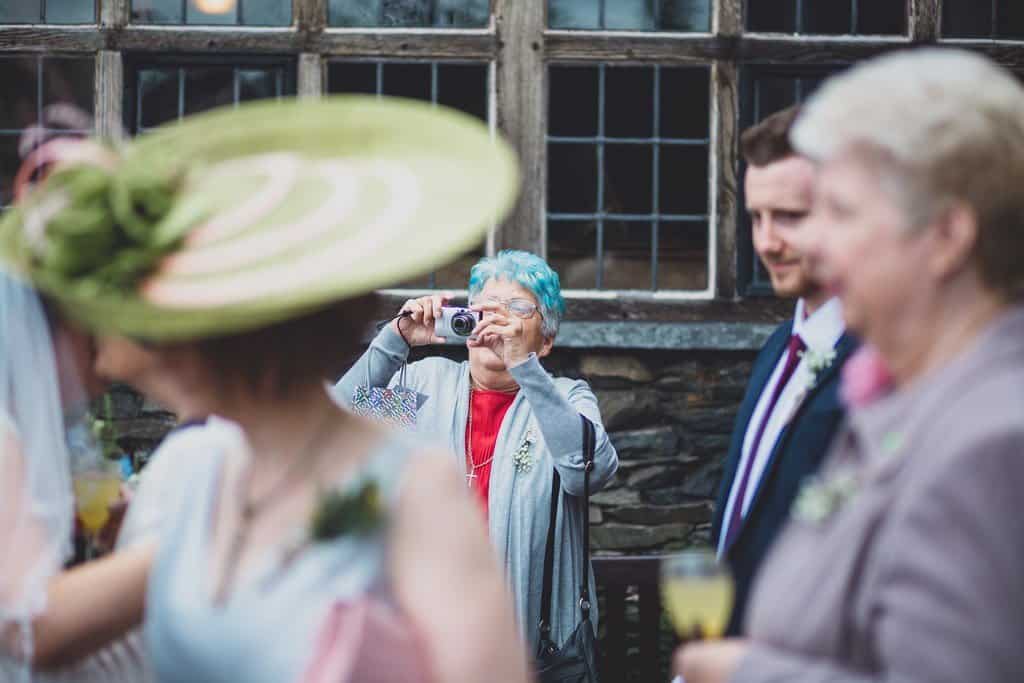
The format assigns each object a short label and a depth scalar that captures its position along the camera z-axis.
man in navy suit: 2.52
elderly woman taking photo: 3.85
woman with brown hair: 1.69
